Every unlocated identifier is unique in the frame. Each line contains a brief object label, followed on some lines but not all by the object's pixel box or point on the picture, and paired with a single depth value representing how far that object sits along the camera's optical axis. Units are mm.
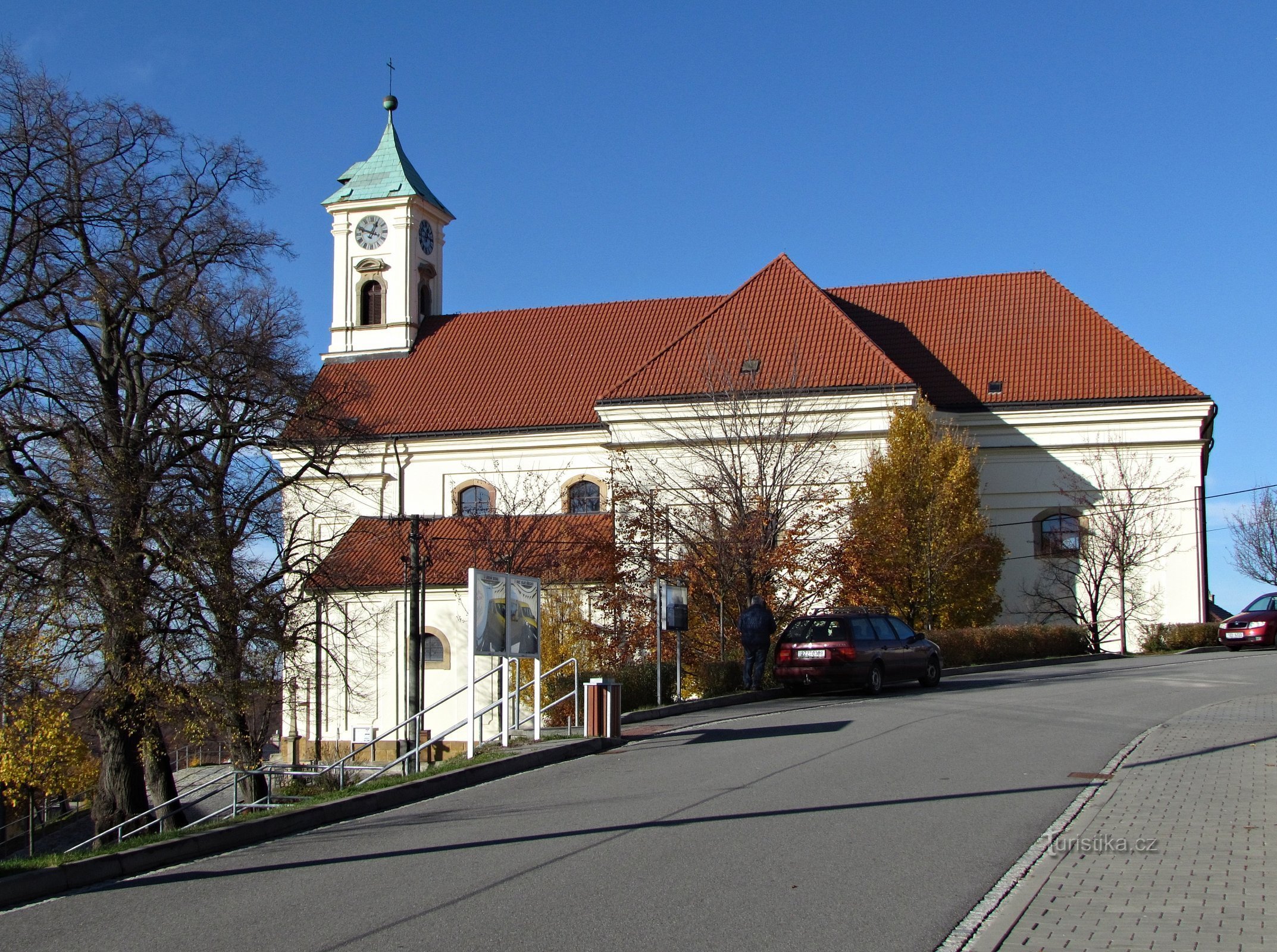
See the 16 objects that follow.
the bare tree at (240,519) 25234
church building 41000
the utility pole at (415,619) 31636
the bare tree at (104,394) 23469
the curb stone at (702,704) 19234
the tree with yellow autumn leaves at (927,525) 36938
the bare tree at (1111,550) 43594
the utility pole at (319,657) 29594
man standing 23156
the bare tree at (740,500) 31578
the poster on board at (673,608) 22484
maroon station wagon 22391
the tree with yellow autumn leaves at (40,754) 25219
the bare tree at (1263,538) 83081
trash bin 15883
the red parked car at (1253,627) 36781
